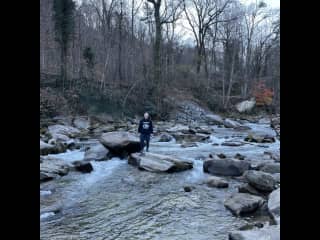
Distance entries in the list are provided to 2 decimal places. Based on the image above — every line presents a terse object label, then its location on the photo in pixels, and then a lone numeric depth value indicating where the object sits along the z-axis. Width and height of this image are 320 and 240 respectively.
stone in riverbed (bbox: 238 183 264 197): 7.91
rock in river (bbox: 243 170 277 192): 7.98
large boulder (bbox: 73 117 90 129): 21.97
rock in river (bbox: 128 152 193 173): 10.44
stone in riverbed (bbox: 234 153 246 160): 12.46
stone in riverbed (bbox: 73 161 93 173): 10.32
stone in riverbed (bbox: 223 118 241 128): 25.92
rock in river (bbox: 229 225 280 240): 4.73
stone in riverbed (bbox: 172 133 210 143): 17.40
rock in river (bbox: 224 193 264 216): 6.63
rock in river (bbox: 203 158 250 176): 10.09
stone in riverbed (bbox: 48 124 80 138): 17.51
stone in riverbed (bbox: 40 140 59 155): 12.43
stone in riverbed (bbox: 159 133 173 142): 17.14
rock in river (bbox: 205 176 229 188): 8.76
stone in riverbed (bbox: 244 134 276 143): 17.31
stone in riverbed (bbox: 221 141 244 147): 16.04
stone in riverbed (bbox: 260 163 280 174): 9.96
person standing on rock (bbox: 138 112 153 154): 13.01
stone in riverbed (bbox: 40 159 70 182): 9.38
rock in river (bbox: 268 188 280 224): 6.12
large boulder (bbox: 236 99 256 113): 37.38
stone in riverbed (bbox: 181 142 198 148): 15.28
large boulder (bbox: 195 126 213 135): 20.94
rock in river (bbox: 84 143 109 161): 11.97
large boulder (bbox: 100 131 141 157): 12.56
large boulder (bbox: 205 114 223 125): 28.83
